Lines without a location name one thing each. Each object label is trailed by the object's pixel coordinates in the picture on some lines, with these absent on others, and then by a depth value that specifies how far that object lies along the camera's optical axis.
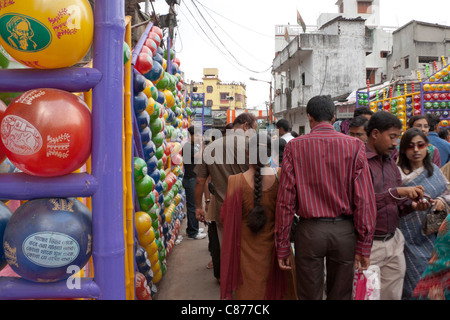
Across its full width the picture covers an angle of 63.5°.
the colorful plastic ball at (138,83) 3.00
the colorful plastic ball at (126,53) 2.54
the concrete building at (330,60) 24.38
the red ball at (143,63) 3.19
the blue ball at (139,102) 3.05
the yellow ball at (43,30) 1.53
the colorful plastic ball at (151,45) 3.52
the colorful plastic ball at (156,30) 3.85
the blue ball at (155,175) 3.83
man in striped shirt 2.34
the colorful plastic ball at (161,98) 4.17
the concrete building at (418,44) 23.09
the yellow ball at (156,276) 3.86
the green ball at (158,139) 3.98
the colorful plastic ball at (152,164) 3.70
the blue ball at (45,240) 1.63
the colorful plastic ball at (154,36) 3.72
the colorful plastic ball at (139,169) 2.99
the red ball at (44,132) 1.57
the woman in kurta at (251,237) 2.68
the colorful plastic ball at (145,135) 3.34
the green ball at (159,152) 4.09
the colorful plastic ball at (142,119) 3.20
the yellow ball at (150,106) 3.47
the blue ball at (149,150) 3.52
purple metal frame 1.69
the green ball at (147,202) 3.29
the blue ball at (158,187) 4.00
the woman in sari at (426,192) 2.64
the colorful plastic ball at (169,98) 4.81
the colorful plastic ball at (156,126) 3.83
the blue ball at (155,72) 3.53
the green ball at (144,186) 3.12
